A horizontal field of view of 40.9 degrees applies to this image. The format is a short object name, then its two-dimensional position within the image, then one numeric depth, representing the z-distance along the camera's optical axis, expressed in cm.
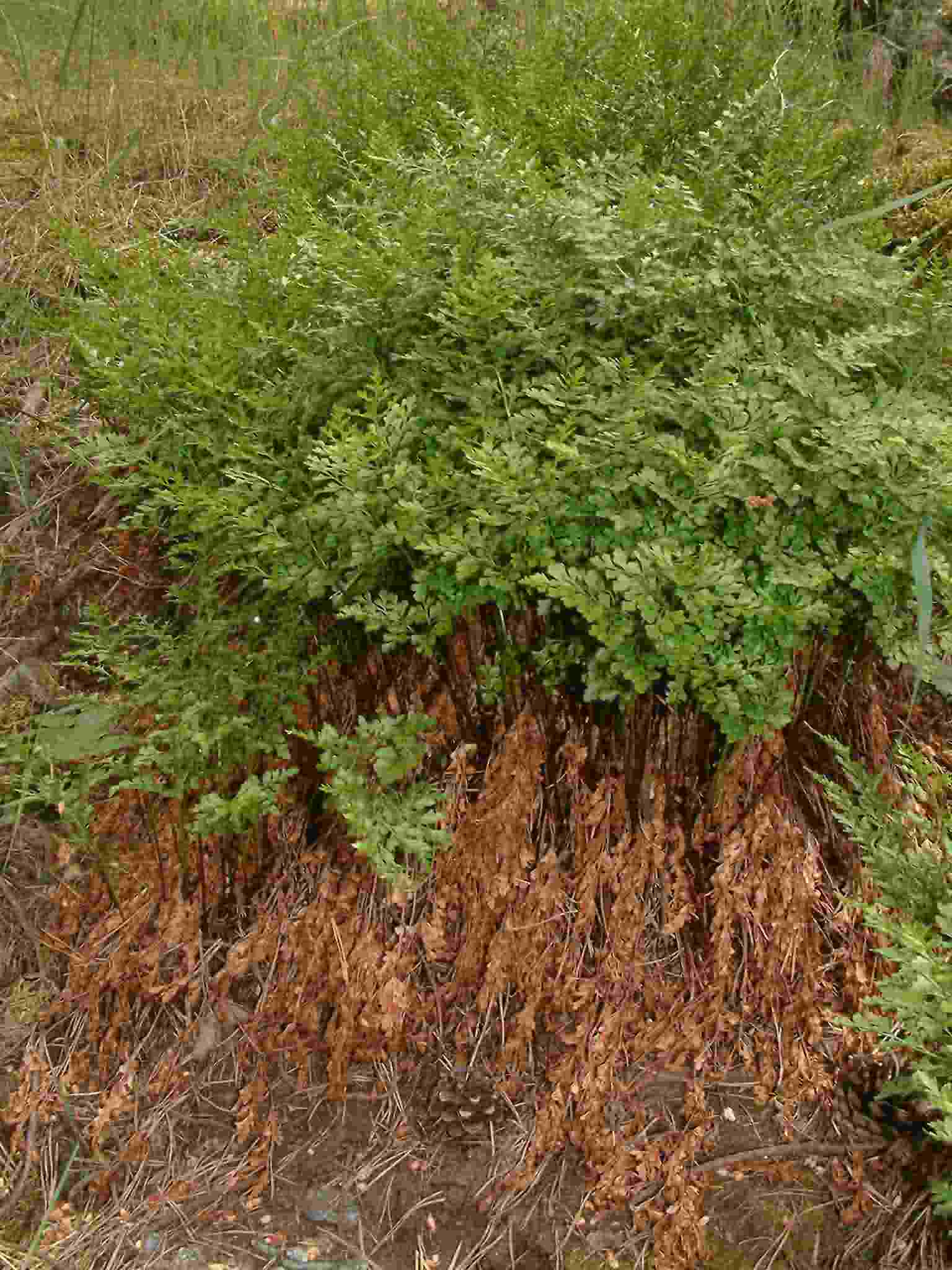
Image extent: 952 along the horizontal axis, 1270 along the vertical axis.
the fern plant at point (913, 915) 58
